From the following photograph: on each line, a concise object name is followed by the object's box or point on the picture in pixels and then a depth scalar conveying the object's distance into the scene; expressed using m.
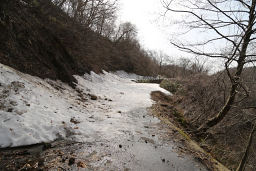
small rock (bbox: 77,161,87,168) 2.26
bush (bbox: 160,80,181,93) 15.68
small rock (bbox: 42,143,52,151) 2.62
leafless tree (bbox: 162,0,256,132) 3.70
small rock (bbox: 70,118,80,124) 3.91
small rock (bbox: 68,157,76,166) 2.27
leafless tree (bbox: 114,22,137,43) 30.39
